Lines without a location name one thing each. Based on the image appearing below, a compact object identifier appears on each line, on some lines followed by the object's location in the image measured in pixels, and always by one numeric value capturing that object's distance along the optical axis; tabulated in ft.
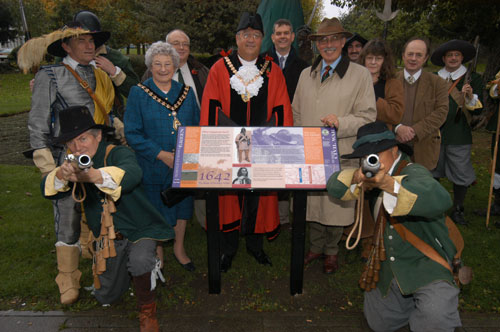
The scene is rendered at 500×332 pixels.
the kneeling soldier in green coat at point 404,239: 7.94
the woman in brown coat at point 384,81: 13.71
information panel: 10.39
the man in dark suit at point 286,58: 16.01
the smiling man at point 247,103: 13.05
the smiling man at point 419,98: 14.17
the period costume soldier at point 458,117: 16.42
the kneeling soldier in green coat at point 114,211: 9.86
